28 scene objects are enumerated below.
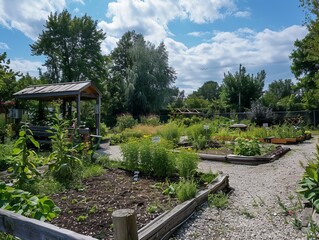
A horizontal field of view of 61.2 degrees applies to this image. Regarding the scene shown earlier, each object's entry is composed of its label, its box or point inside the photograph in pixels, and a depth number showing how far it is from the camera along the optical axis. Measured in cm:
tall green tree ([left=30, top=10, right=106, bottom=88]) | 2564
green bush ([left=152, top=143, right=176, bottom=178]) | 535
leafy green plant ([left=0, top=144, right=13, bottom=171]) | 636
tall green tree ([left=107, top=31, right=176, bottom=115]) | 2764
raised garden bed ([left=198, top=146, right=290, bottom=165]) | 748
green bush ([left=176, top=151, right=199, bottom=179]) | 496
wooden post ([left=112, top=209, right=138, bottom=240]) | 152
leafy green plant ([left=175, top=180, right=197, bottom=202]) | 395
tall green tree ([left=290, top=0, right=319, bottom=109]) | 2112
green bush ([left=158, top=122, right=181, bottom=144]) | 1029
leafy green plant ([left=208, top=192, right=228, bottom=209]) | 406
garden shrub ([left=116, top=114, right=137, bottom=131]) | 1723
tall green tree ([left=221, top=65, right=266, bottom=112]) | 2795
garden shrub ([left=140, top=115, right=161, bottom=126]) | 1752
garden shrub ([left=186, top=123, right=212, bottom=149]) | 967
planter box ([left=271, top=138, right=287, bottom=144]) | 1145
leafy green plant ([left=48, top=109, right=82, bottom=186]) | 480
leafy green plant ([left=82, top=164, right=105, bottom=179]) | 538
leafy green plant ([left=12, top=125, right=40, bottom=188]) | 390
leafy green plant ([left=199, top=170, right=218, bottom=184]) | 497
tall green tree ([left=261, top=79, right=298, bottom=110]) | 5594
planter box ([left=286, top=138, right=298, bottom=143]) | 1147
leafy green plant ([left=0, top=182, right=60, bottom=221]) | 212
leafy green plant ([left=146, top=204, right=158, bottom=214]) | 355
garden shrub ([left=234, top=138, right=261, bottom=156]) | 796
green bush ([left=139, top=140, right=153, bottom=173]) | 545
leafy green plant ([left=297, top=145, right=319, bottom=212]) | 291
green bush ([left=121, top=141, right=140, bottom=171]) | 565
